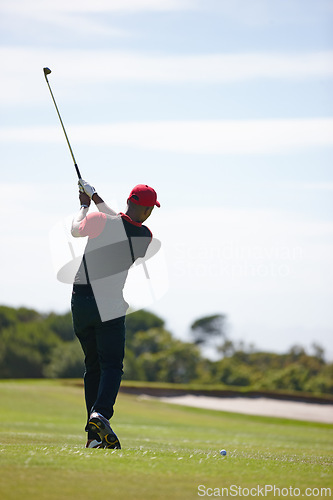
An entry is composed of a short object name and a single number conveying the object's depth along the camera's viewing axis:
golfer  16.20
